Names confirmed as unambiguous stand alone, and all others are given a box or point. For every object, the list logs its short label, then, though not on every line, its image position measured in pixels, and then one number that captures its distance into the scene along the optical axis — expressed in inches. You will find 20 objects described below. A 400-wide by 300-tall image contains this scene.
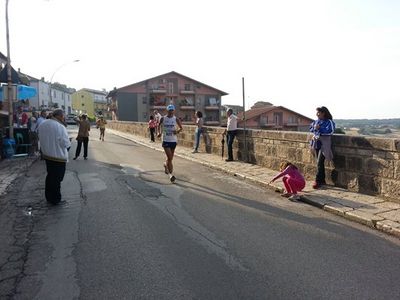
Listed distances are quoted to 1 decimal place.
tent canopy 623.7
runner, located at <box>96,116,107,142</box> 945.5
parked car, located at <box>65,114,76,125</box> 2402.8
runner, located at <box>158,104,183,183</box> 364.8
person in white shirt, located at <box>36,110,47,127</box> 567.1
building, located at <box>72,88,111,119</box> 4456.2
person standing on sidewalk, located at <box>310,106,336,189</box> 319.0
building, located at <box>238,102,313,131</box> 2565.9
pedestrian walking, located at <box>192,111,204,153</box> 611.6
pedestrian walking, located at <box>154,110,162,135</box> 817.9
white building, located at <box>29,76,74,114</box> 3056.1
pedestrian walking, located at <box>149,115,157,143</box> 895.7
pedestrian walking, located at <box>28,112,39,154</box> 595.5
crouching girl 295.7
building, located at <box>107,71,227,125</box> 2861.7
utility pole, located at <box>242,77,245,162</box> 480.6
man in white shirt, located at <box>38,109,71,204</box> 279.3
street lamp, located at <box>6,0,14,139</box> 555.8
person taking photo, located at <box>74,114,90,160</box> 540.1
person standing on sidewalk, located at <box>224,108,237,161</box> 496.7
